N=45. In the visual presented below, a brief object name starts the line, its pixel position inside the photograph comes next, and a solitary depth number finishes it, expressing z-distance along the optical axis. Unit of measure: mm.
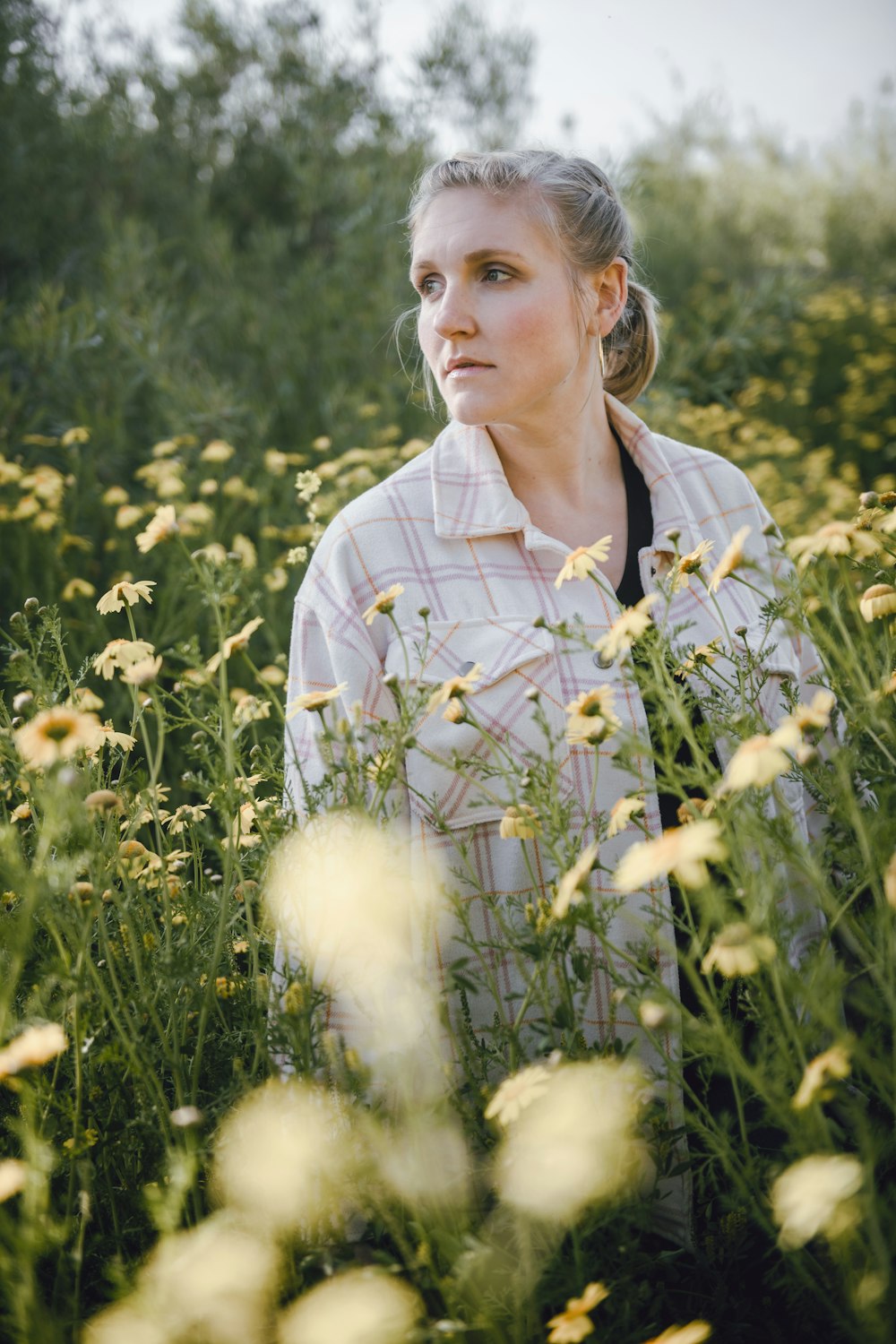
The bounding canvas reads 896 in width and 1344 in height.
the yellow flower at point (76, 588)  2512
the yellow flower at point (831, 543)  1141
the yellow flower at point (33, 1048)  942
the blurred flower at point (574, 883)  990
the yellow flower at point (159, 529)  1469
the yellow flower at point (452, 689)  1212
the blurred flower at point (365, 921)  1110
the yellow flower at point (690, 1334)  819
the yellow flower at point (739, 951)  843
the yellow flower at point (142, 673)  1185
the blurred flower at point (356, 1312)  878
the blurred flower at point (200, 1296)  854
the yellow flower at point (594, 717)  1102
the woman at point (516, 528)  1612
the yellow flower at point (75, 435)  2956
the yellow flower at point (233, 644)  1279
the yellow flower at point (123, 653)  1282
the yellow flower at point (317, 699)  1229
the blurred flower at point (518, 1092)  987
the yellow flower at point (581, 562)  1310
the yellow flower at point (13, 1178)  878
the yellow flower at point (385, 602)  1288
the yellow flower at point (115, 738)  1392
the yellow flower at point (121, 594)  1410
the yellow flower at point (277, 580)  2560
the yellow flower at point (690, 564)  1307
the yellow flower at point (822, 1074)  800
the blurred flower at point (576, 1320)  890
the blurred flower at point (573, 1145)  982
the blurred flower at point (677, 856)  829
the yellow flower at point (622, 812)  1175
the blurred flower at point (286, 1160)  1031
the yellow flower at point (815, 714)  944
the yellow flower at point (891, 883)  812
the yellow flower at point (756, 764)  886
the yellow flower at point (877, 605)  1265
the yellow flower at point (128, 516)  2793
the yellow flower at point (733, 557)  1146
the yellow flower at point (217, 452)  3121
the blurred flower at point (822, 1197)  766
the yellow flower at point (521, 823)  1151
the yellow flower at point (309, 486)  1906
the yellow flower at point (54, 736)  1004
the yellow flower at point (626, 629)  1132
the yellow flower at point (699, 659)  1251
